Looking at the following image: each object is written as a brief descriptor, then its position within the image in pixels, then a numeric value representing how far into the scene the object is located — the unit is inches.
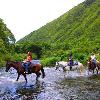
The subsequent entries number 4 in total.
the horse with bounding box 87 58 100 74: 638.3
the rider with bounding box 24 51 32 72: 500.1
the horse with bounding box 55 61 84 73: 629.0
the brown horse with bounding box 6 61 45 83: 491.9
